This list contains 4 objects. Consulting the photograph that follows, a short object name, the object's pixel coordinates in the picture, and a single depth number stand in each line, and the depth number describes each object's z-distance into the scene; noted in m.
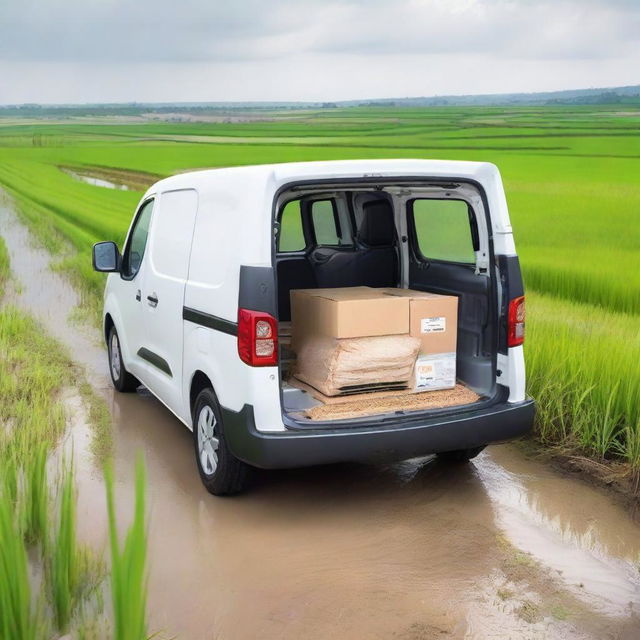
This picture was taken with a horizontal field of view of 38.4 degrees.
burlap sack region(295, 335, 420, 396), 5.21
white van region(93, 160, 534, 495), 4.77
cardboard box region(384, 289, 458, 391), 5.40
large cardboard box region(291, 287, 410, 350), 5.18
